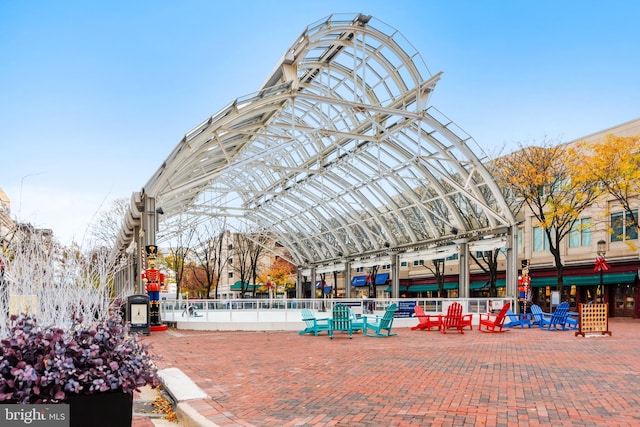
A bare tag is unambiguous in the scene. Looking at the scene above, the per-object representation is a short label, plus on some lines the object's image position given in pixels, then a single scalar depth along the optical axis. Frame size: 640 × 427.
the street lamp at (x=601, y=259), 25.80
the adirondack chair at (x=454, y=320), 19.25
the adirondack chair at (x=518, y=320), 21.20
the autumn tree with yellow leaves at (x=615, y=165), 26.66
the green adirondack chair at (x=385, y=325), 17.39
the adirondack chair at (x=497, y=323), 19.08
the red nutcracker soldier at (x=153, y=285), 20.03
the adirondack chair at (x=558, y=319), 20.20
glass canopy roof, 21.73
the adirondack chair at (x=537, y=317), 21.16
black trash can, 18.33
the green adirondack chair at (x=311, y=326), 17.53
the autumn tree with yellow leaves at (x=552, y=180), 28.69
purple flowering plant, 4.42
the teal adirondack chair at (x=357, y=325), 17.62
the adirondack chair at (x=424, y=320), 19.98
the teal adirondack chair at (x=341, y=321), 16.91
